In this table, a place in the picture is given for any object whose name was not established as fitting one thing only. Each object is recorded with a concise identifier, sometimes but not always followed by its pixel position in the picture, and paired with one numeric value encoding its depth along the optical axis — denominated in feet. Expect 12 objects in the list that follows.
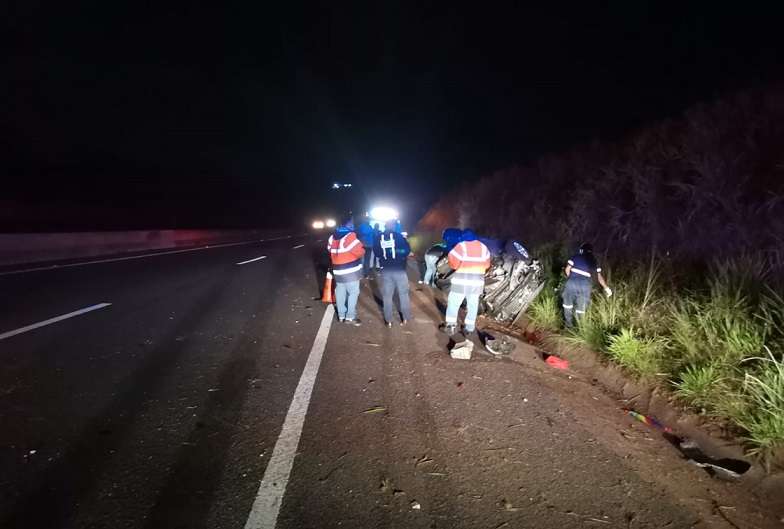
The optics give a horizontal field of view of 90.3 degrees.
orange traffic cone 25.79
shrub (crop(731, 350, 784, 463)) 9.86
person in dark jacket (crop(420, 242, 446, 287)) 30.17
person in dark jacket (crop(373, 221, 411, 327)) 20.57
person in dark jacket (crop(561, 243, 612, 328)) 18.84
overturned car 22.08
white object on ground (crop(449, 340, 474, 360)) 16.72
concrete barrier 42.60
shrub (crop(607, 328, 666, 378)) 14.34
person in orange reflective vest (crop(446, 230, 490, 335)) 19.25
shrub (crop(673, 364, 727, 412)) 11.92
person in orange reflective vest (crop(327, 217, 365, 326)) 20.80
